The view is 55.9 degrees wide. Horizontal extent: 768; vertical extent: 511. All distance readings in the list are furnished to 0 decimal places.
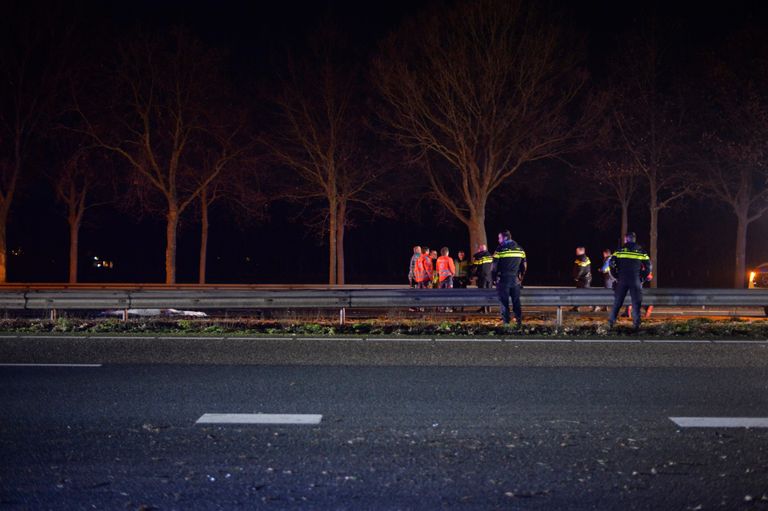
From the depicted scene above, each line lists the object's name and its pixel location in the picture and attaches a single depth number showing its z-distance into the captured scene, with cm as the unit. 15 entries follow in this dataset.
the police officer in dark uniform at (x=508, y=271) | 1382
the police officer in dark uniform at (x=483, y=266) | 1830
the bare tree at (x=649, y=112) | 2889
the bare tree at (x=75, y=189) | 3365
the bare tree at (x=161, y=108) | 2911
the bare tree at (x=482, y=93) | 2511
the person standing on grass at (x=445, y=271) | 2019
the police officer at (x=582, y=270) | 1972
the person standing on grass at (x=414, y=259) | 2027
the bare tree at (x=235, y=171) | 3158
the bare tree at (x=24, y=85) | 2891
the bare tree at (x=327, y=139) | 3064
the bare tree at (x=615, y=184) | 3050
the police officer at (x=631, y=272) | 1326
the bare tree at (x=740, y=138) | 2586
